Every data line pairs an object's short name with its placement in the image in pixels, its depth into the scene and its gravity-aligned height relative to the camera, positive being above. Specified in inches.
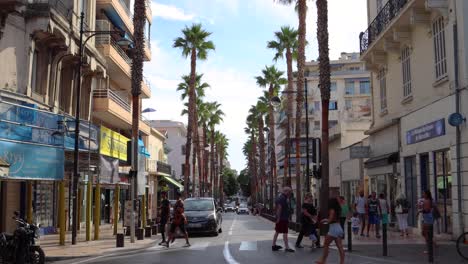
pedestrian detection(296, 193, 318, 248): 703.1 -40.3
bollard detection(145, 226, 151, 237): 970.1 -72.2
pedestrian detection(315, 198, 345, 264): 493.0 -37.9
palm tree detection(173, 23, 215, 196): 1846.7 +474.8
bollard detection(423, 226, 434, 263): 528.1 -53.1
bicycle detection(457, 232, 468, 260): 546.0 -58.5
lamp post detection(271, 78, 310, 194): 1250.5 +215.8
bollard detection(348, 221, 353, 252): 656.4 -63.3
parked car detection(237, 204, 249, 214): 3004.4 -111.3
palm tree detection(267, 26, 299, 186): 1690.5 +442.4
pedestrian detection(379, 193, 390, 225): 872.9 -30.5
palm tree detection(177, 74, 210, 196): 2237.0 +419.0
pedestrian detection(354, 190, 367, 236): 943.0 -31.2
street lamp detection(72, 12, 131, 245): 788.6 +39.8
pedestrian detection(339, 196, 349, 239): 832.5 -31.7
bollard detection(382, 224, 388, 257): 598.5 -59.8
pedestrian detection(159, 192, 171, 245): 817.7 -36.9
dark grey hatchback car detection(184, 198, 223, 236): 959.6 -47.5
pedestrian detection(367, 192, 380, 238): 912.3 -36.6
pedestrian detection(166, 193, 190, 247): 780.6 -42.6
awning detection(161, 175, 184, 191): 2198.6 +37.9
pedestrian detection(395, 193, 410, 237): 865.5 -36.5
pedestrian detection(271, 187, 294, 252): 673.6 -38.3
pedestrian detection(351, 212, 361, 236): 930.7 -58.7
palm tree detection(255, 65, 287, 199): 2156.6 +419.6
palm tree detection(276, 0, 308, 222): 1341.0 +334.4
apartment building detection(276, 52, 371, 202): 3213.6 +575.9
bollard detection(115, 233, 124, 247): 747.5 -67.0
